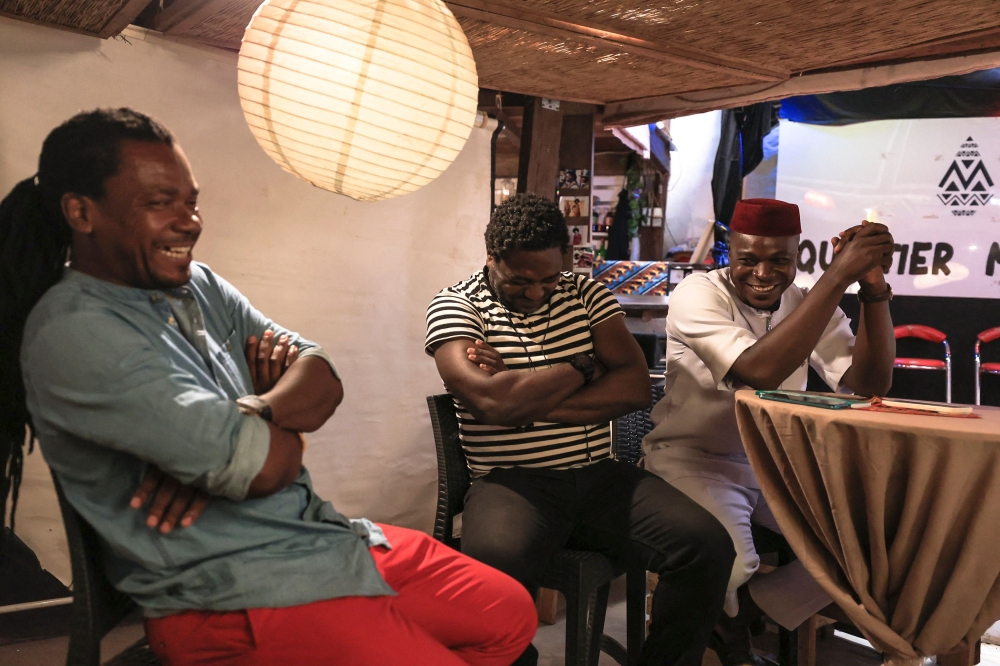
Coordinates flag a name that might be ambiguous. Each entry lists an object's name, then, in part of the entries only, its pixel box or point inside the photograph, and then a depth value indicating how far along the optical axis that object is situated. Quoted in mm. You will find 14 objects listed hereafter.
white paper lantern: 1638
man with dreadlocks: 1499
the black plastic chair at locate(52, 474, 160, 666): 1551
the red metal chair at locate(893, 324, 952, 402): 6117
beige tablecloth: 2021
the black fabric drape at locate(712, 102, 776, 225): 7266
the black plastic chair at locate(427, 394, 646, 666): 2346
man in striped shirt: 2357
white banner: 6578
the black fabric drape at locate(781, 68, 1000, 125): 6512
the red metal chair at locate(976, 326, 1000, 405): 6223
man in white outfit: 2609
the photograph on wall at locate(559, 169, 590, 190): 4277
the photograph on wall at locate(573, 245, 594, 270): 4340
